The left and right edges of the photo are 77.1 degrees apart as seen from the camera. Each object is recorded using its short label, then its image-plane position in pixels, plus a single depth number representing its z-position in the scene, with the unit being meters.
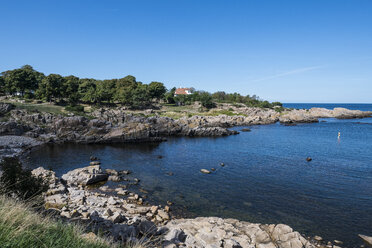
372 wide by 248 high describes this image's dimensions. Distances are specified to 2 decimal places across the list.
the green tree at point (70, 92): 97.36
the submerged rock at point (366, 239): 17.62
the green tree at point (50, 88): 92.00
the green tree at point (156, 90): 125.84
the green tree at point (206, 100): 137.88
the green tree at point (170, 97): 141.62
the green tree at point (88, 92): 104.50
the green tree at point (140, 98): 113.88
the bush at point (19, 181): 16.16
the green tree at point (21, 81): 97.56
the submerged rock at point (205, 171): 35.12
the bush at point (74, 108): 84.74
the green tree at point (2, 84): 104.44
